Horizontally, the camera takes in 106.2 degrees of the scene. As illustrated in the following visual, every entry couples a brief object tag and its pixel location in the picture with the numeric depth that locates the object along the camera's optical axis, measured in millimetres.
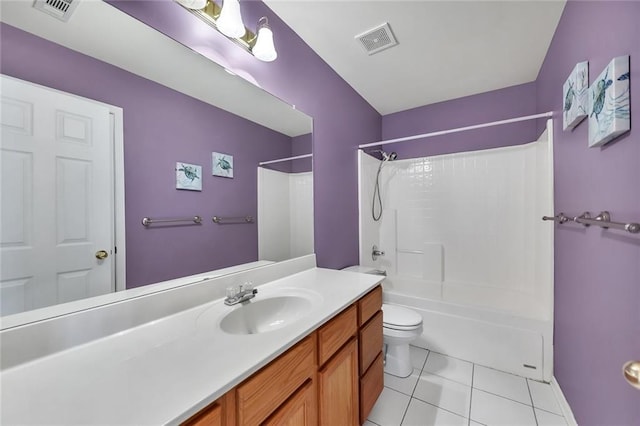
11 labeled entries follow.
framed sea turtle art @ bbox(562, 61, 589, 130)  1131
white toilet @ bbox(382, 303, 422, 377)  1698
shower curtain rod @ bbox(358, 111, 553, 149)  1700
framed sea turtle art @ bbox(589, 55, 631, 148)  840
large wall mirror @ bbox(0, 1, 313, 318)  672
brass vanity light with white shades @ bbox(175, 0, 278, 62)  1061
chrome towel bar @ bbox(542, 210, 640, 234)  737
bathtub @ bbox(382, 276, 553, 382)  1711
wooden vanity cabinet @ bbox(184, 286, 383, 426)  624
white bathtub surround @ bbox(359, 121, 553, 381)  1808
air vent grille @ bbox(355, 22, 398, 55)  1639
